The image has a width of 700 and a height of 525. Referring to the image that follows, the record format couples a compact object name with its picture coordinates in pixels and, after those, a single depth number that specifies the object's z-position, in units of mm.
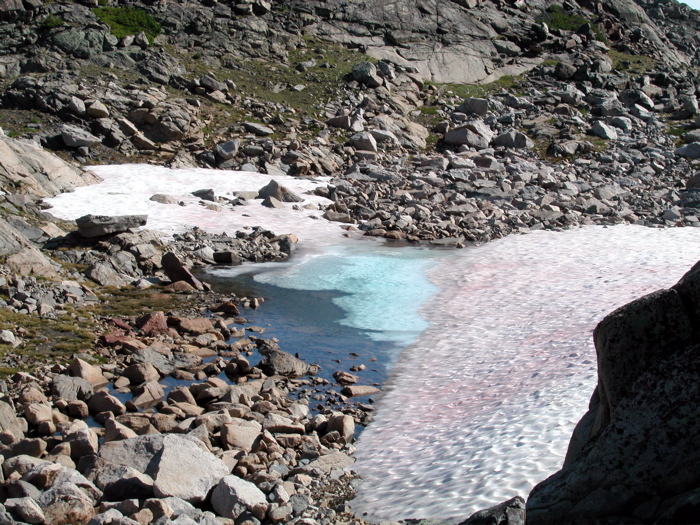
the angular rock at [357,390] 12297
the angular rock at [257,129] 37438
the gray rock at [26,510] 7031
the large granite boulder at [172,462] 8059
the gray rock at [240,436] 9641
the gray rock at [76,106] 33594
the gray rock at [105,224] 20562
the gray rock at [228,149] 33719
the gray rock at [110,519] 6953
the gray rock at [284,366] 13078
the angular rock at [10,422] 9375
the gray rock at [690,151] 42062
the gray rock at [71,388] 10953
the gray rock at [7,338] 12703
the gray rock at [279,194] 29219
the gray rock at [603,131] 44125
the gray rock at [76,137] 31812
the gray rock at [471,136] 40719
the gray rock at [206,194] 28188
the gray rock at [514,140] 41281
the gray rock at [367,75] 46000
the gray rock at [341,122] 40044
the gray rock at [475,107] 47719
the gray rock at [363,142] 37312
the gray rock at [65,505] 7184
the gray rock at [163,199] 27062
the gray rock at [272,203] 28250
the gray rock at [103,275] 18050
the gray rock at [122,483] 7852
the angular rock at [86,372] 11797
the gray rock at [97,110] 33688
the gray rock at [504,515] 5250
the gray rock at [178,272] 18703
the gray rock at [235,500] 7914
